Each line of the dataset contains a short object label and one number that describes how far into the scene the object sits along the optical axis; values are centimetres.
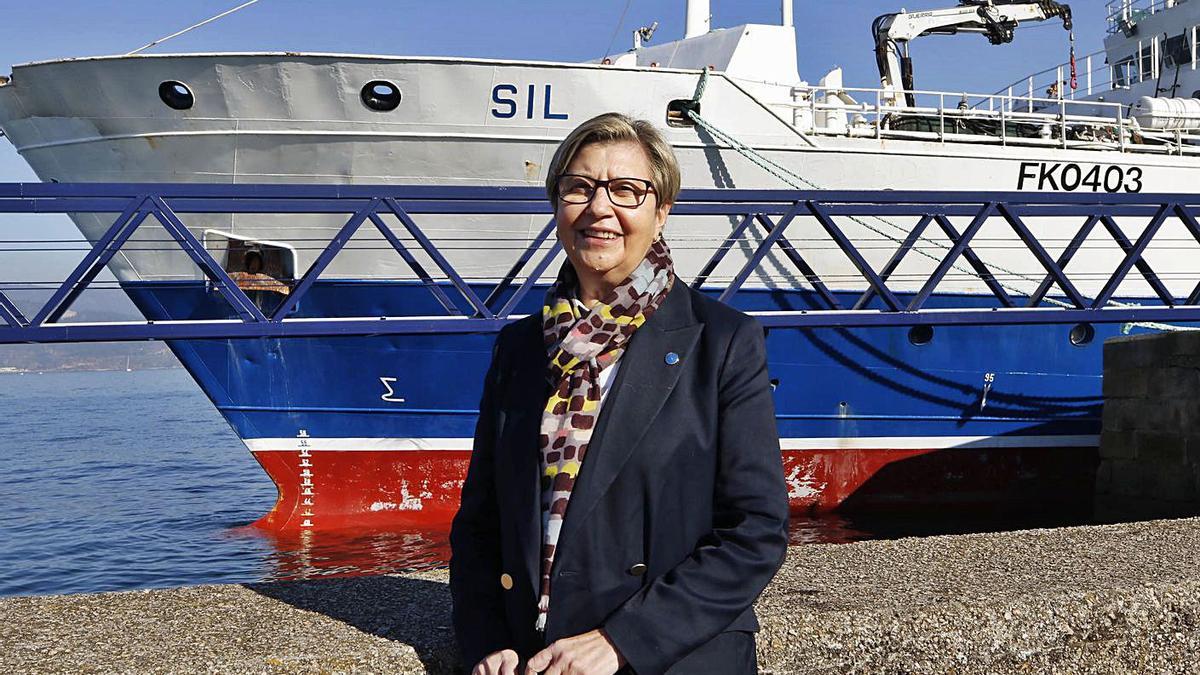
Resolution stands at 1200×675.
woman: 203
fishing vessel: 1003
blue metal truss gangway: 739
